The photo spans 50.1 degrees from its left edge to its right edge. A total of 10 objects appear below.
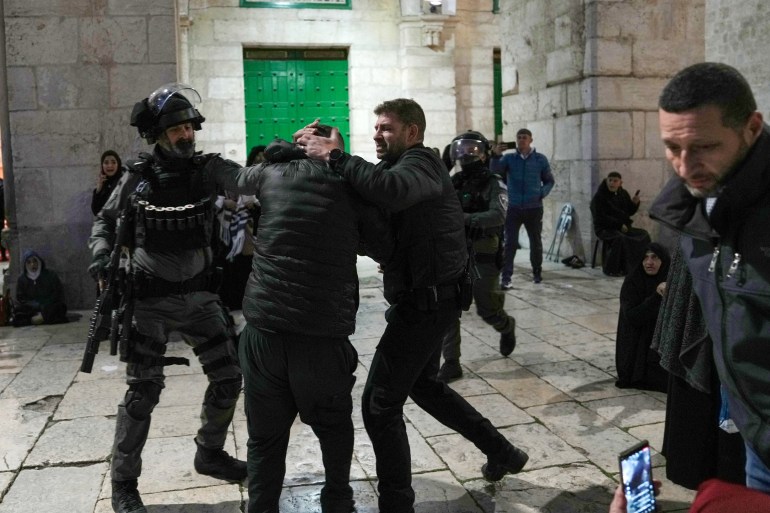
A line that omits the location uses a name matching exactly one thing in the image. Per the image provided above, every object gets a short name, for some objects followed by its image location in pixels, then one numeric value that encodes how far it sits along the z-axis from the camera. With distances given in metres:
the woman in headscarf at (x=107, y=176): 7.61
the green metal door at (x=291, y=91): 13.60
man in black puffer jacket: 3.03
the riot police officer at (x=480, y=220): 5.56
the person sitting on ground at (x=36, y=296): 7.76
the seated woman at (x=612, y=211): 9.89
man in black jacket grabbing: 3.37
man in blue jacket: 9.74
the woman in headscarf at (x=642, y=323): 5.26
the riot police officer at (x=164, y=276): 3.75
